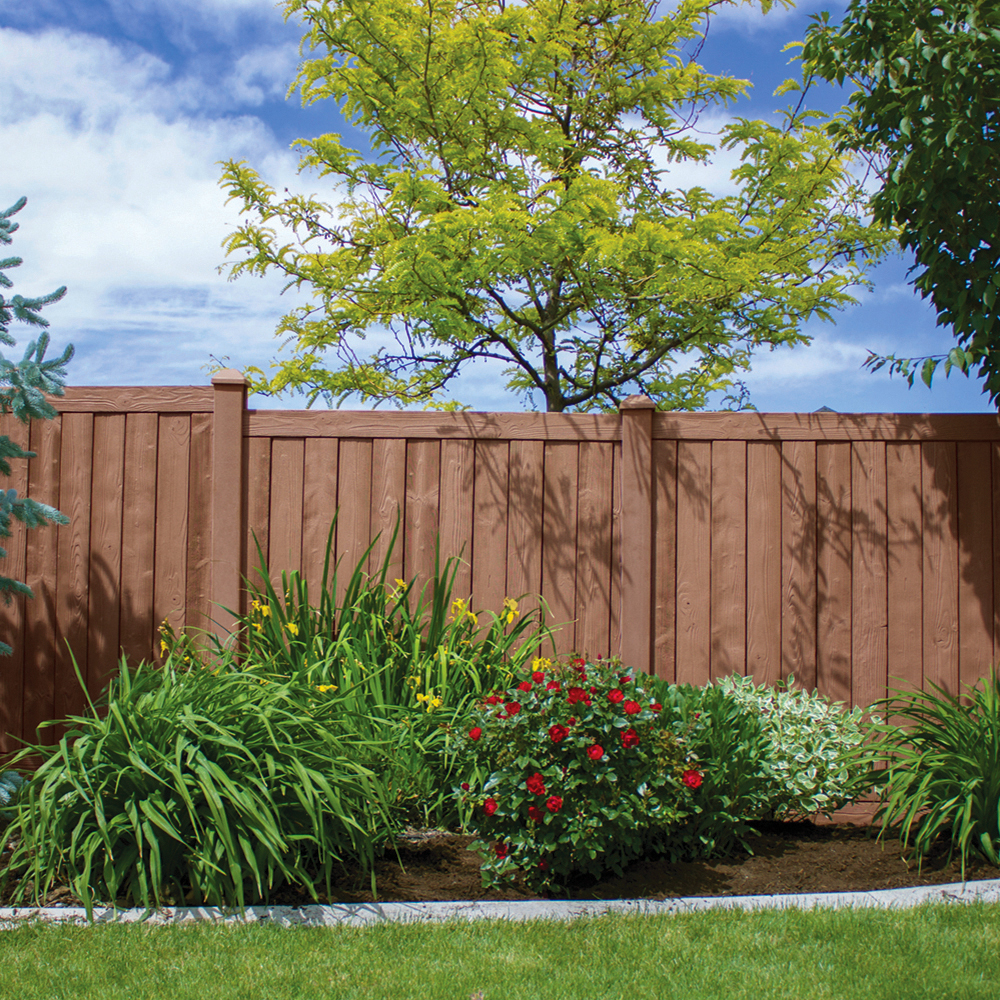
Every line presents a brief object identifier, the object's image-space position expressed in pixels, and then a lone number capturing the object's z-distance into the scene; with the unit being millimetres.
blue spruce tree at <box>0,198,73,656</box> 3945
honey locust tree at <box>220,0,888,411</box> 7570
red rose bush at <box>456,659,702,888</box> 3299
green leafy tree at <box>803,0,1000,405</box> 4340
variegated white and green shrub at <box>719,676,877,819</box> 3914
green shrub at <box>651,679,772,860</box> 3666
